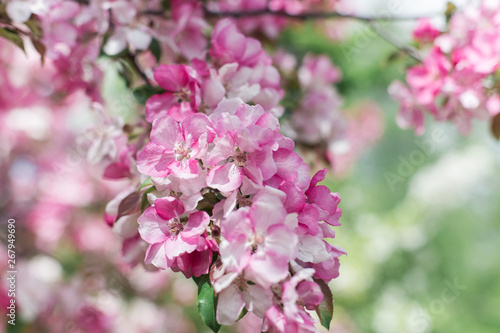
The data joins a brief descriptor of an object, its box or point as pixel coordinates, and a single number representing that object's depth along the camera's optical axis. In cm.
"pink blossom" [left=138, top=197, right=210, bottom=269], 57
